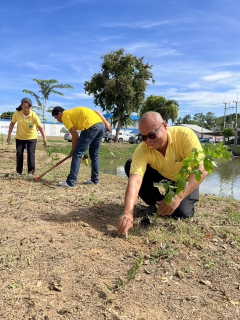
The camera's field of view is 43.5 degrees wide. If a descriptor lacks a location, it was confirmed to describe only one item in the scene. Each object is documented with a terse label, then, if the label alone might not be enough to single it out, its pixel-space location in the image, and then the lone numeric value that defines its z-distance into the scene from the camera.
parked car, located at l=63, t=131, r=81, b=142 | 27.20
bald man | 2.49
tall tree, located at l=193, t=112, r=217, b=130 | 89.75
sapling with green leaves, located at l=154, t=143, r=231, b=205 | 2.28
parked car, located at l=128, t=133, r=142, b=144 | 32.78
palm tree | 21.02
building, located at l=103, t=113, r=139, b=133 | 48.83
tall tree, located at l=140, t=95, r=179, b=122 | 45.08
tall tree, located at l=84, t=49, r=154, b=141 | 24.70
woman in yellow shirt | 5.78
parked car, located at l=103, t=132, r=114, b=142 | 29.49
